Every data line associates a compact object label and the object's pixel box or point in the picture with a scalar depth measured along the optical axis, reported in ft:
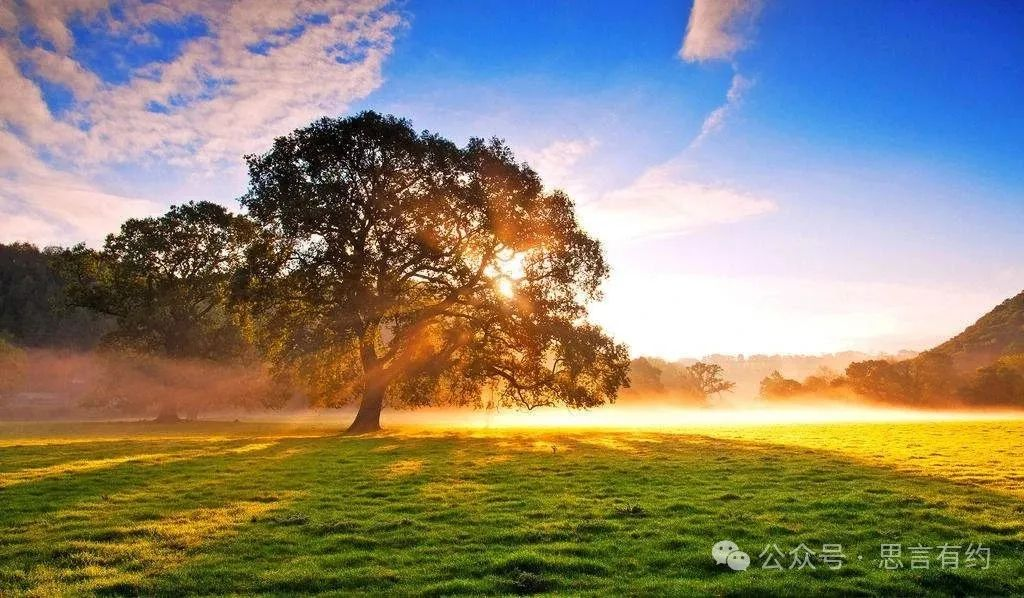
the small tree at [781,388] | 367.72
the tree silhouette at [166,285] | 168.45
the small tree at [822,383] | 336.29
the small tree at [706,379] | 492.54
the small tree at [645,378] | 403.75
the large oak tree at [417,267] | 121.70
